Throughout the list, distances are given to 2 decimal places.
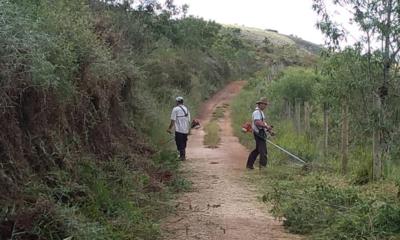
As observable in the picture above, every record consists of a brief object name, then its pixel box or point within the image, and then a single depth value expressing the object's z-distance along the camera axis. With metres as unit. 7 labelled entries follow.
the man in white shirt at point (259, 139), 12.99
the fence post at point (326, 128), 13.39
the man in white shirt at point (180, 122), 14.14
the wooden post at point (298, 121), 17.67
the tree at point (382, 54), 8.99
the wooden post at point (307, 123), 16.44
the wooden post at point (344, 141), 11.47
